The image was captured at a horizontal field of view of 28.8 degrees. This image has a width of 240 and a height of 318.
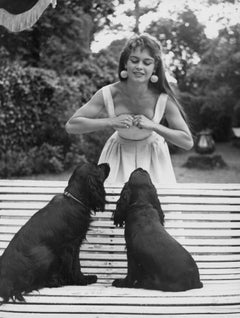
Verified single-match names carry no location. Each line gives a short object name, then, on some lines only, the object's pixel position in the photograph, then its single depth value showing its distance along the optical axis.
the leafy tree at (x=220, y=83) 14.18
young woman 3.07
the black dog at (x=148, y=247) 2.34
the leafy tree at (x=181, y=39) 23.31
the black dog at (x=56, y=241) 2.32
